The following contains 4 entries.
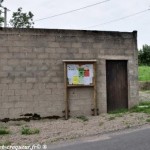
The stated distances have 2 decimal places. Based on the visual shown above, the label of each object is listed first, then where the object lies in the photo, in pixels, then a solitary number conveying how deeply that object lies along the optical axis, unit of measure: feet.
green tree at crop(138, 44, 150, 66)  101.23
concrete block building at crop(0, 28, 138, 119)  28.19
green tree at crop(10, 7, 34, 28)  116.94
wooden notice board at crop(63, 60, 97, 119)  29.01
